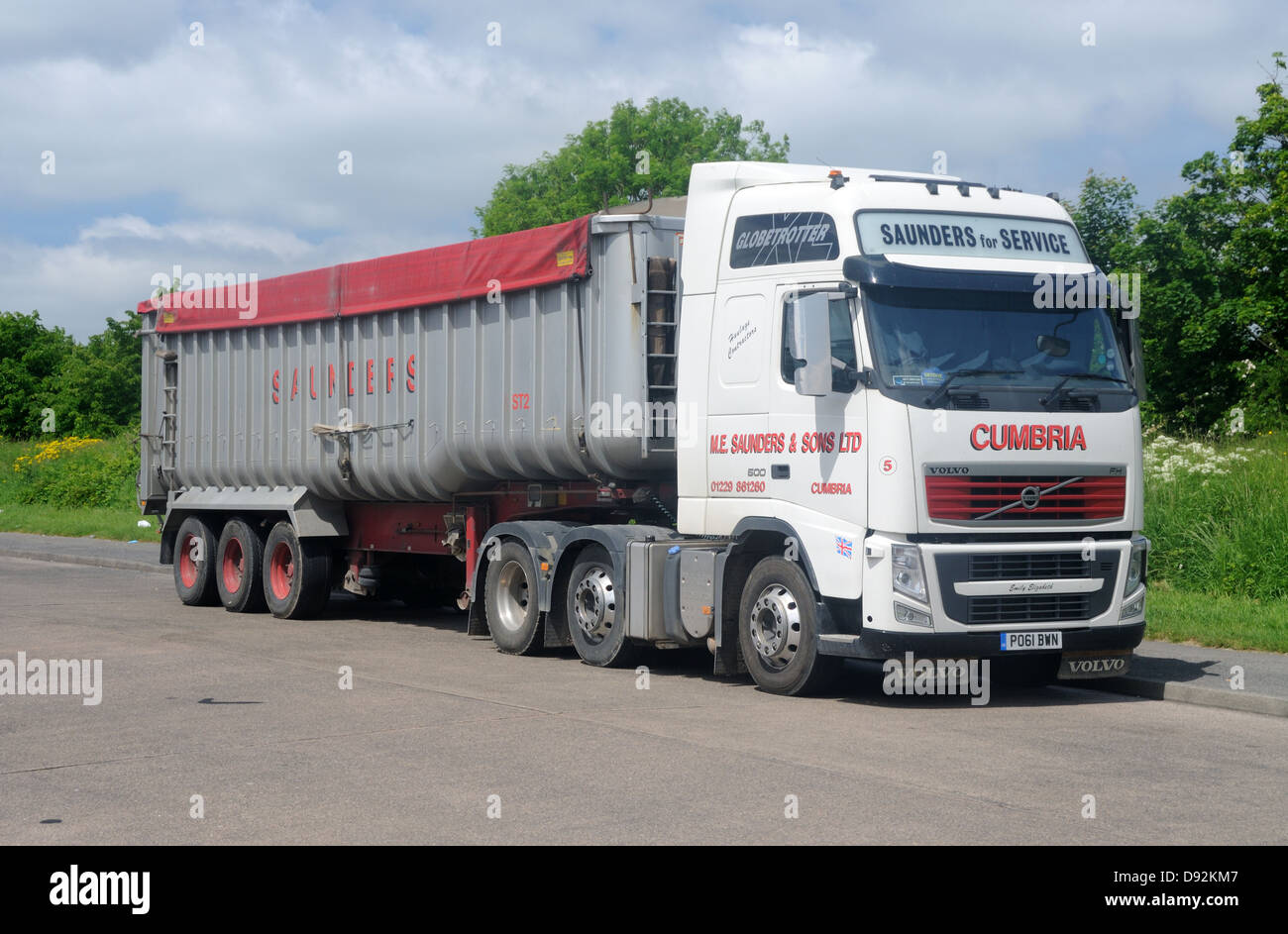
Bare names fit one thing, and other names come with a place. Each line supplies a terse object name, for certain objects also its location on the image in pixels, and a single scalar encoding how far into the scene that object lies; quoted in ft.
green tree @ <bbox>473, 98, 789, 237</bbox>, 199.41
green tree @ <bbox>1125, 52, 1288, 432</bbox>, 91.20
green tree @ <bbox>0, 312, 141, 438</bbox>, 231.30
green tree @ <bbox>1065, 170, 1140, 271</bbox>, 99.45
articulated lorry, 34.22
